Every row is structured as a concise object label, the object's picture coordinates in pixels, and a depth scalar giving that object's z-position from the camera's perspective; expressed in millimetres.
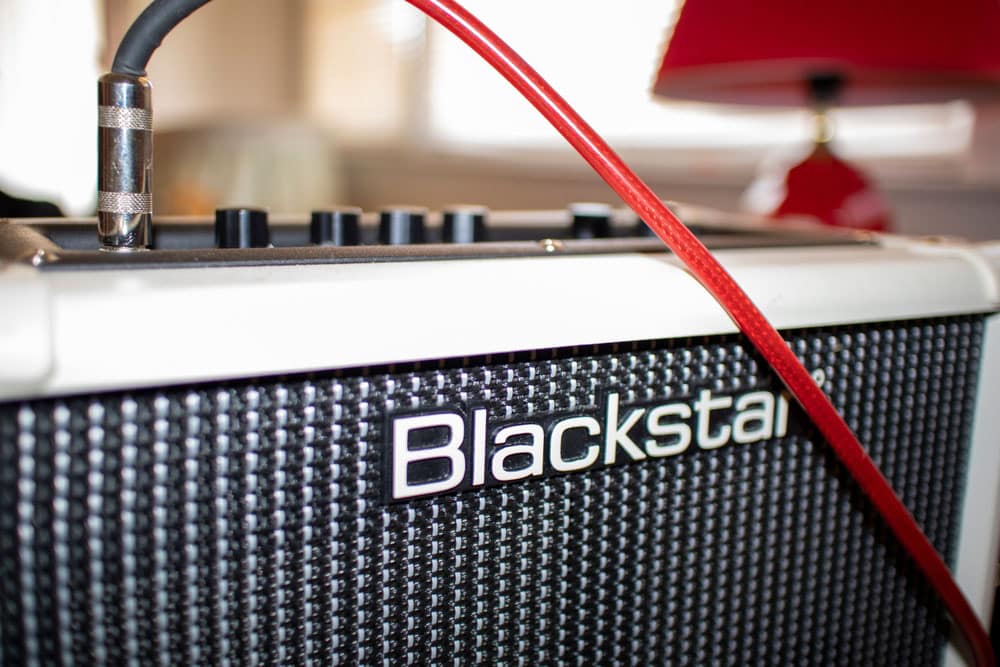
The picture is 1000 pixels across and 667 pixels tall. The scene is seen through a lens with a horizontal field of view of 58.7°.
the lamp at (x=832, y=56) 825
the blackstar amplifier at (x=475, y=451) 339
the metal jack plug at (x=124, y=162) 399
